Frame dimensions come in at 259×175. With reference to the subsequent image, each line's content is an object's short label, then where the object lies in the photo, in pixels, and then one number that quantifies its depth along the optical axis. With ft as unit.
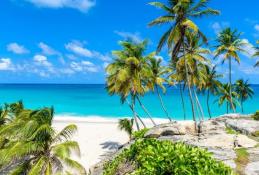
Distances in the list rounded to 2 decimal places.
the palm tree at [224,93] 145.69
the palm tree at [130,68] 89.40
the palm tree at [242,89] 174.40
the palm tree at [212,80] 130.93
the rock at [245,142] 37.14
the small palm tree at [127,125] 89.81
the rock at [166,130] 44.83
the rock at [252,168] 25.44
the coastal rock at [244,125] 47.03
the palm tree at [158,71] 112.88
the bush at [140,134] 49.61
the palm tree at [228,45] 118.73
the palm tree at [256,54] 110.24
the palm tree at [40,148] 40.70
